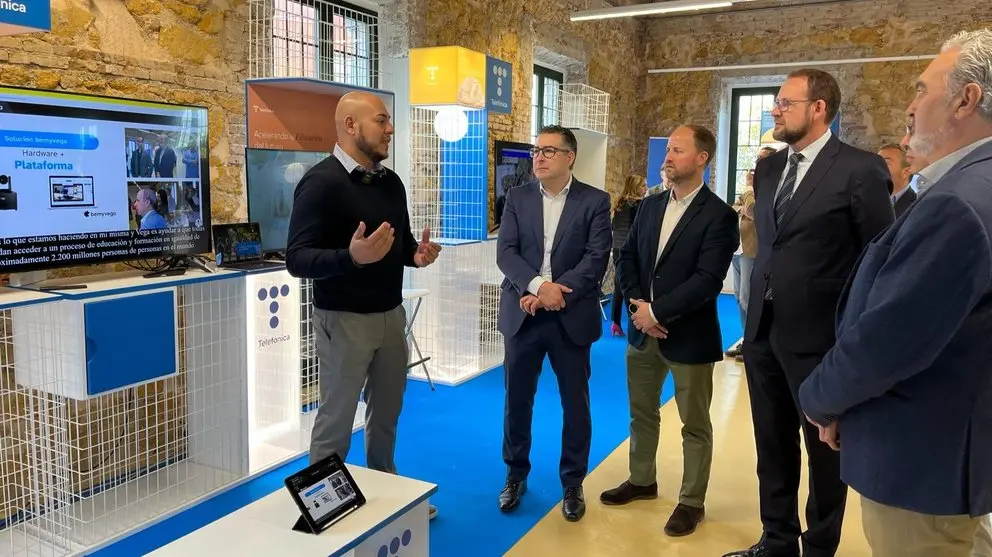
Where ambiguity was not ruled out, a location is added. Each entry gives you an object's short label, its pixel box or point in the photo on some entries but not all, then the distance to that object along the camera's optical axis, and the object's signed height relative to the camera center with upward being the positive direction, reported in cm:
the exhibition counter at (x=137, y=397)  287 -95
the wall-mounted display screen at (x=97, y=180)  276 +9
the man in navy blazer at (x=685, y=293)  303 -35
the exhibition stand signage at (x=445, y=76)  506 +93
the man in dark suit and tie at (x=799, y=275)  246 -22
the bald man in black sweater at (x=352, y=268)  271 -24
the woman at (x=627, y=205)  730 +5
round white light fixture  567 +66
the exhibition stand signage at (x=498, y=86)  553 +96
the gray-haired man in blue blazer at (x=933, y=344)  144 -27
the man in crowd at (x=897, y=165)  501 +34
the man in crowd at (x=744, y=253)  557 -32
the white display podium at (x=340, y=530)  186 -88
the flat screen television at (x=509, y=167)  677 +40
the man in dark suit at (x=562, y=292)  323 -37
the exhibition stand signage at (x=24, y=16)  235 +61
